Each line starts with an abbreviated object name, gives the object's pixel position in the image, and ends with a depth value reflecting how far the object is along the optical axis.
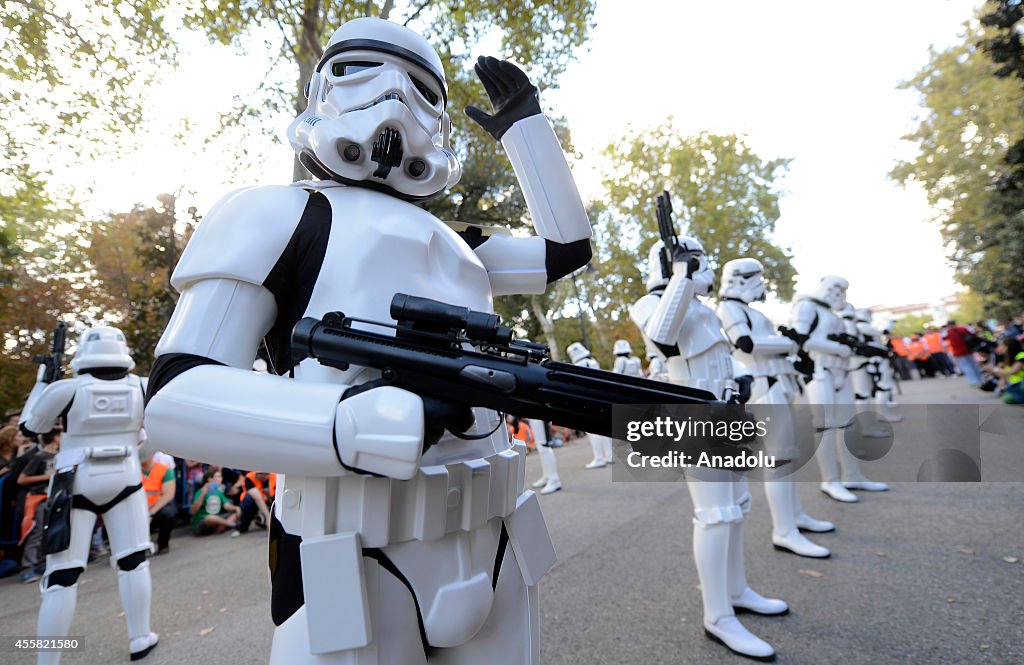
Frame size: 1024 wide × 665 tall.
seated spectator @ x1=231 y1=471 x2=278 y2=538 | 6.41
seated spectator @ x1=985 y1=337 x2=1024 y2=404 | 8.44
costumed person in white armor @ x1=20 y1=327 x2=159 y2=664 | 2.93
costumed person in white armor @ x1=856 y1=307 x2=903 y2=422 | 8.71
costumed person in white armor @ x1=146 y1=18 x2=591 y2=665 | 0.95
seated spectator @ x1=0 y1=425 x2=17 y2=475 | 5.59
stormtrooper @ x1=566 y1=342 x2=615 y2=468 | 8.77
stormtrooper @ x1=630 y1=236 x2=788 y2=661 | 2.60
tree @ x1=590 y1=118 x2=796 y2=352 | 18.92
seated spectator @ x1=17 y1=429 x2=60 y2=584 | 5.23
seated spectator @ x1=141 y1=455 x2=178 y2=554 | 5.66
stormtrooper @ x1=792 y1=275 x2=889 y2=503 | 5.22
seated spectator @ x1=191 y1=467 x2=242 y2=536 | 6.51
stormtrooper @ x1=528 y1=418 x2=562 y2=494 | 6.84
